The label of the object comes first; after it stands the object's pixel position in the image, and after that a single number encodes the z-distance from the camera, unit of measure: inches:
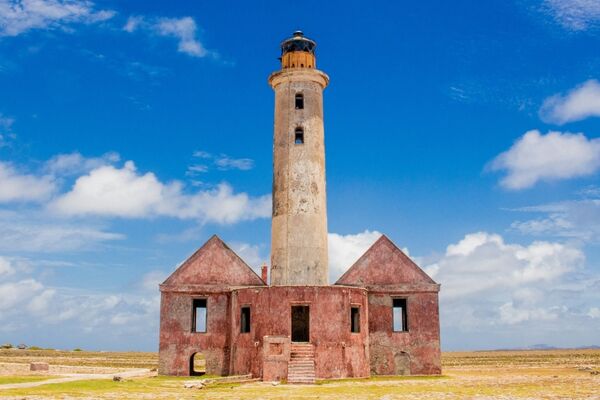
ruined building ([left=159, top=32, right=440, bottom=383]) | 1171.9
